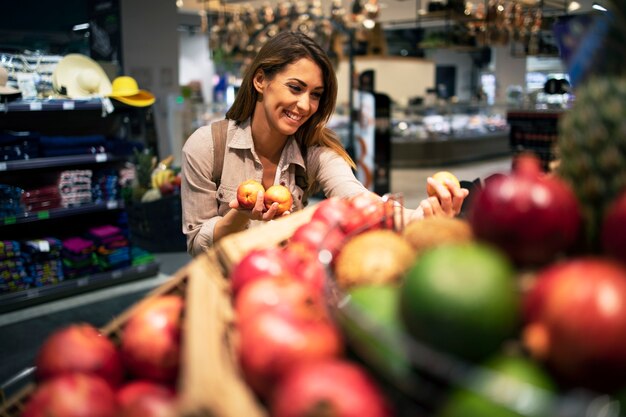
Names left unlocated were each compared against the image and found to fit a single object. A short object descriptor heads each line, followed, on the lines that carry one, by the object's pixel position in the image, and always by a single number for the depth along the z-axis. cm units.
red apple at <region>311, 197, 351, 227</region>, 119
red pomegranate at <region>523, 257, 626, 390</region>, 62
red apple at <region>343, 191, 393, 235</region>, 117
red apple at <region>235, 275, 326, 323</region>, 83
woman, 230
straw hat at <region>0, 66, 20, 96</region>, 446
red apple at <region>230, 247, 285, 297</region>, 96
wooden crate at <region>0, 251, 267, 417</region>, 67
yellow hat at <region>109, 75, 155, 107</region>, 526
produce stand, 58
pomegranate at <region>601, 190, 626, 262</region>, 70
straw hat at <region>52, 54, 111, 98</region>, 508
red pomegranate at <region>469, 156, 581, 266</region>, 74
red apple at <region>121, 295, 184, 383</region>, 96
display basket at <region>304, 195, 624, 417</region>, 56
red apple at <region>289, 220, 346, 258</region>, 108
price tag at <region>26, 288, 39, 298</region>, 484
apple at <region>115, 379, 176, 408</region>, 89
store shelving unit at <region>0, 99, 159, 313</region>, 477
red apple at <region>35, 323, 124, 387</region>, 98
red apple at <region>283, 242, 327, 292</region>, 98
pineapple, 76
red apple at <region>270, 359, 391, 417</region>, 66
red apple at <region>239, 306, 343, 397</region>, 75
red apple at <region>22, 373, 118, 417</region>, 86
